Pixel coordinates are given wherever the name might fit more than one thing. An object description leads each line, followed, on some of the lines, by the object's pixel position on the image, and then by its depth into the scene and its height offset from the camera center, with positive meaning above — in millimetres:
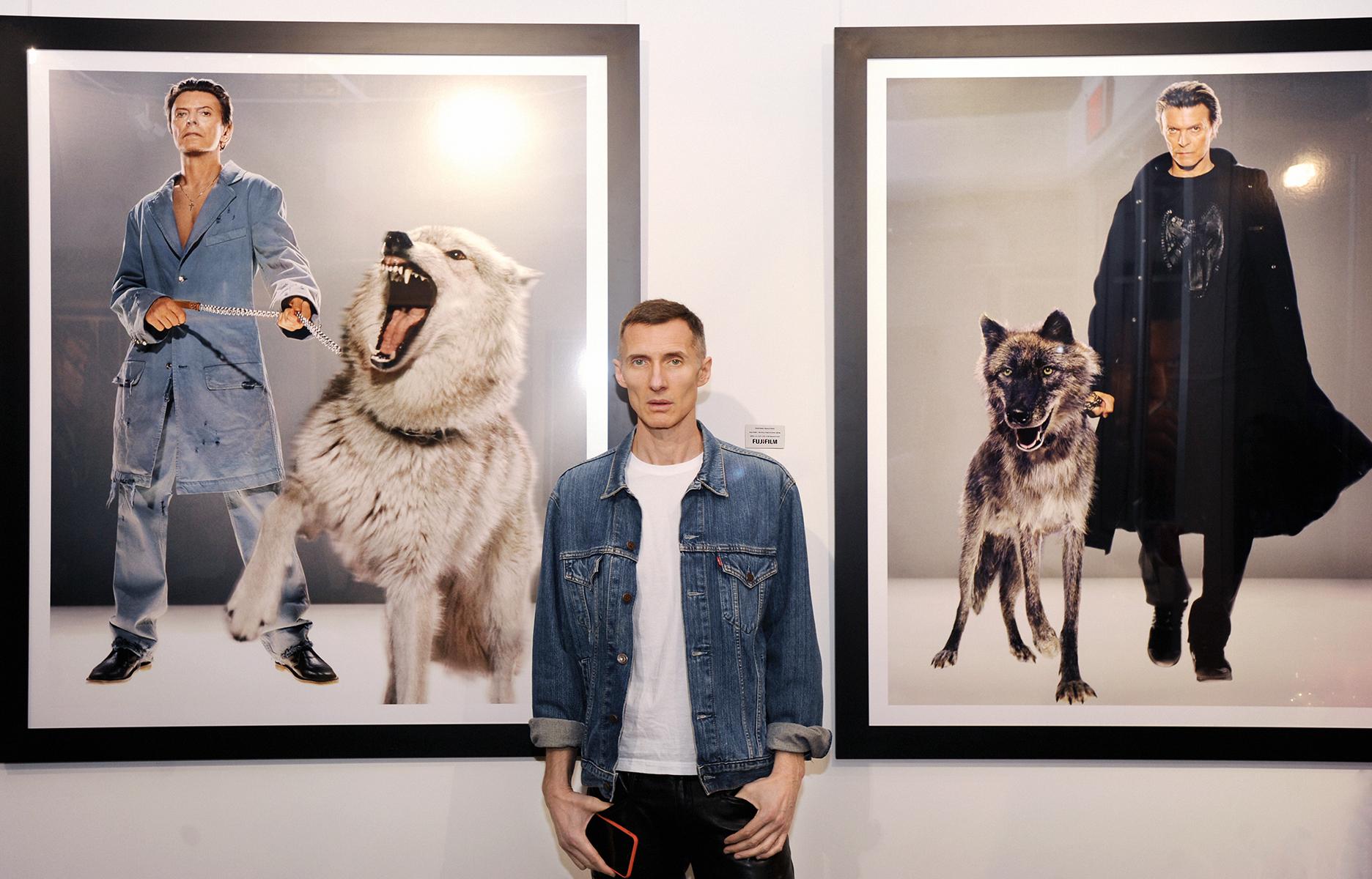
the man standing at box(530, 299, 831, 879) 1516 -392
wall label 1958 +5
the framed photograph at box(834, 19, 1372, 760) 1923 +108
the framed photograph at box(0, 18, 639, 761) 1921 +390
